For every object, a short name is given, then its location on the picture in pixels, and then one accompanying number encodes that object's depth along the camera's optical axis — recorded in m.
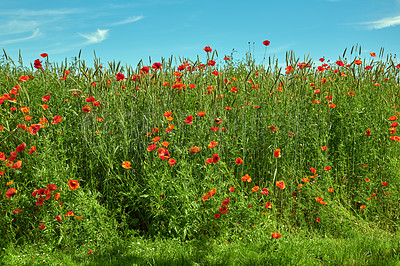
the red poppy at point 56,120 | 3.23
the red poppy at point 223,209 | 2.80
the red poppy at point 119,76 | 3.43
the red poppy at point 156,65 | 3.33
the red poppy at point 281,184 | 3.05
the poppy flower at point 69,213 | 2.87
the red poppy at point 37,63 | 3.59
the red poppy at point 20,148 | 2.77
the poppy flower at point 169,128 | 3.07
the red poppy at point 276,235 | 2.70
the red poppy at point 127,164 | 3.04
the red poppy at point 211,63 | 3.57
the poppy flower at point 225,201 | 2.80
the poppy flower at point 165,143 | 3.06
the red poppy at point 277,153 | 3.22
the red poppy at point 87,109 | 3.26
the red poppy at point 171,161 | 2.93
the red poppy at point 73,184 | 2.84
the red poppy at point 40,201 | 2.81
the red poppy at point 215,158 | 2.86
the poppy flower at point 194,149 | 3.03
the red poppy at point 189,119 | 3.02
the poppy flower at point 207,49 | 3.60
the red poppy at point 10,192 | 2.77
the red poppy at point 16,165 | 2.79
